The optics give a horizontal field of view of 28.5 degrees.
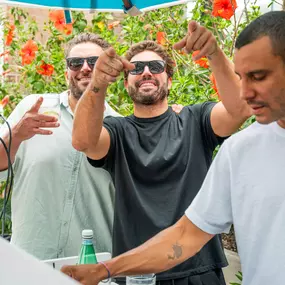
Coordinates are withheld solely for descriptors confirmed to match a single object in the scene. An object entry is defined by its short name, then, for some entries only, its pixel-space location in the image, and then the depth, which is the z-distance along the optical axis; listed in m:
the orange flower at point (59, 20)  4.32
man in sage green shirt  2.68
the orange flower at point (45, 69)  4.48
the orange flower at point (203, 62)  3.58
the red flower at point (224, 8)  3.31
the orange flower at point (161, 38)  4.01
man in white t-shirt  1.67
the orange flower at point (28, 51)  4.30
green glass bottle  2.03
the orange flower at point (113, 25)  4.62
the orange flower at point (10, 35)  4.74
